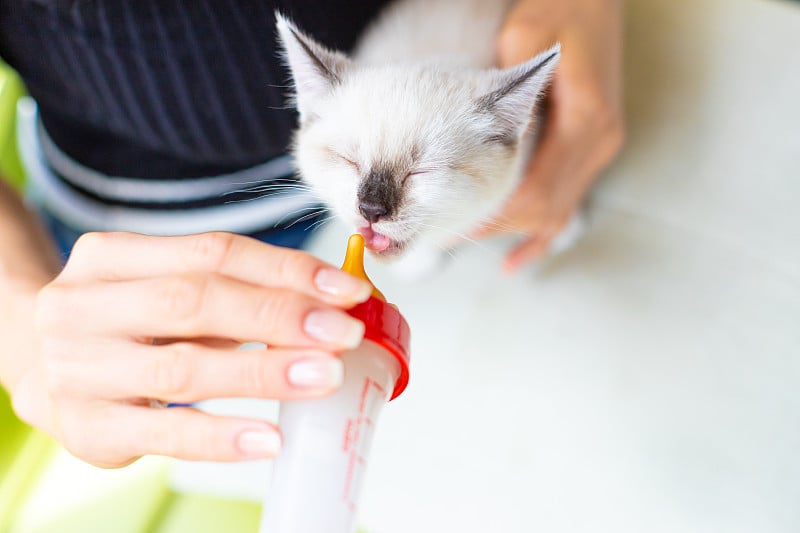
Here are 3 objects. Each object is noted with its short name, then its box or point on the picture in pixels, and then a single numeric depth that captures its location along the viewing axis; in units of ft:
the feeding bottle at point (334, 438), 0.97
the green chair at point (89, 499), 1.53
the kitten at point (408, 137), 1.16
